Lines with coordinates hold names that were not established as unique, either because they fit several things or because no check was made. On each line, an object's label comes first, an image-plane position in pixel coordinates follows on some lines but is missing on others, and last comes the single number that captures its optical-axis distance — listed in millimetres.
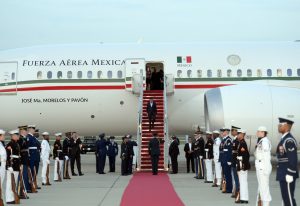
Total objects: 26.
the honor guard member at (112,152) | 28094
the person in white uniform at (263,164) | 14234
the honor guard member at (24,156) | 18062
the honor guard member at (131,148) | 26984
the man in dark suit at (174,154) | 26781
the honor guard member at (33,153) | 20156
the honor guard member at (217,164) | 21266
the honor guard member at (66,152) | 25256
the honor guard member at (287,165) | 12438
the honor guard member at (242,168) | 16422
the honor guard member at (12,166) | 16500
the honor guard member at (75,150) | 26672
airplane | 28797
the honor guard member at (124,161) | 26391
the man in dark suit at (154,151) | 25688
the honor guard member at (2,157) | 15508
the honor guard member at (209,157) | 22828
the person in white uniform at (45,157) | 22312
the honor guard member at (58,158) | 23969
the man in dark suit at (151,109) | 27672
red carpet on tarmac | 16519
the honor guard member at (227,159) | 18781
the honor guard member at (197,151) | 24000
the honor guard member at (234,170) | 17234
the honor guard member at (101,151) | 27327
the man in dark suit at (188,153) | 27562
